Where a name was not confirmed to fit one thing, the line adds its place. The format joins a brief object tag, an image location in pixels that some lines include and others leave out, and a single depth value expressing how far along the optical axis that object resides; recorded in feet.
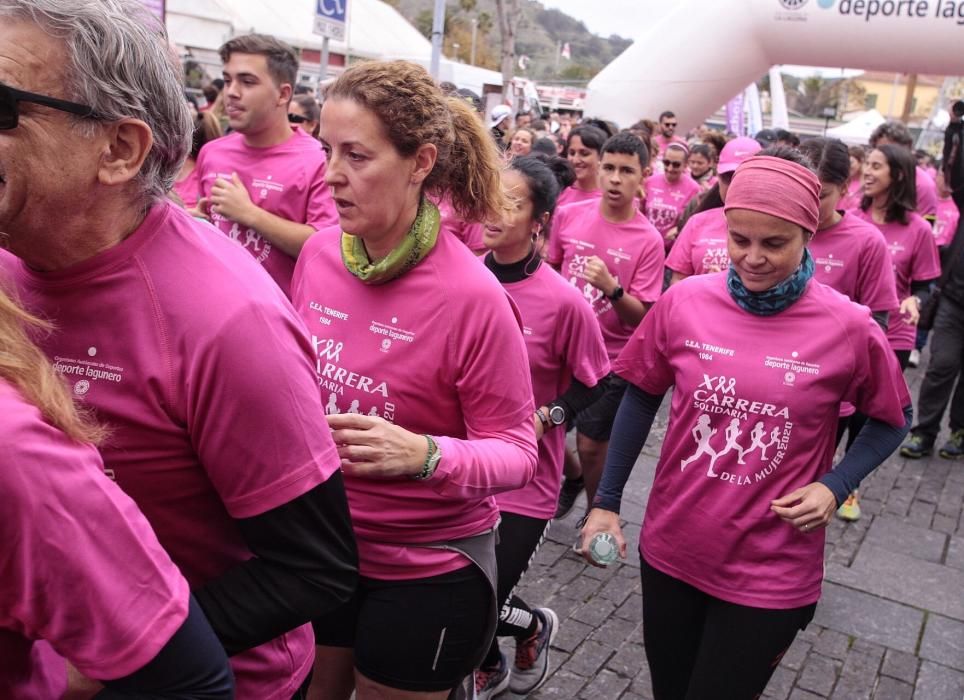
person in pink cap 15.42
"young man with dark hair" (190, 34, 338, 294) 13.14
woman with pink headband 7.96
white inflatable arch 42.30
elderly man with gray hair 3.84
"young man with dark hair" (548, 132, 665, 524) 15.75
